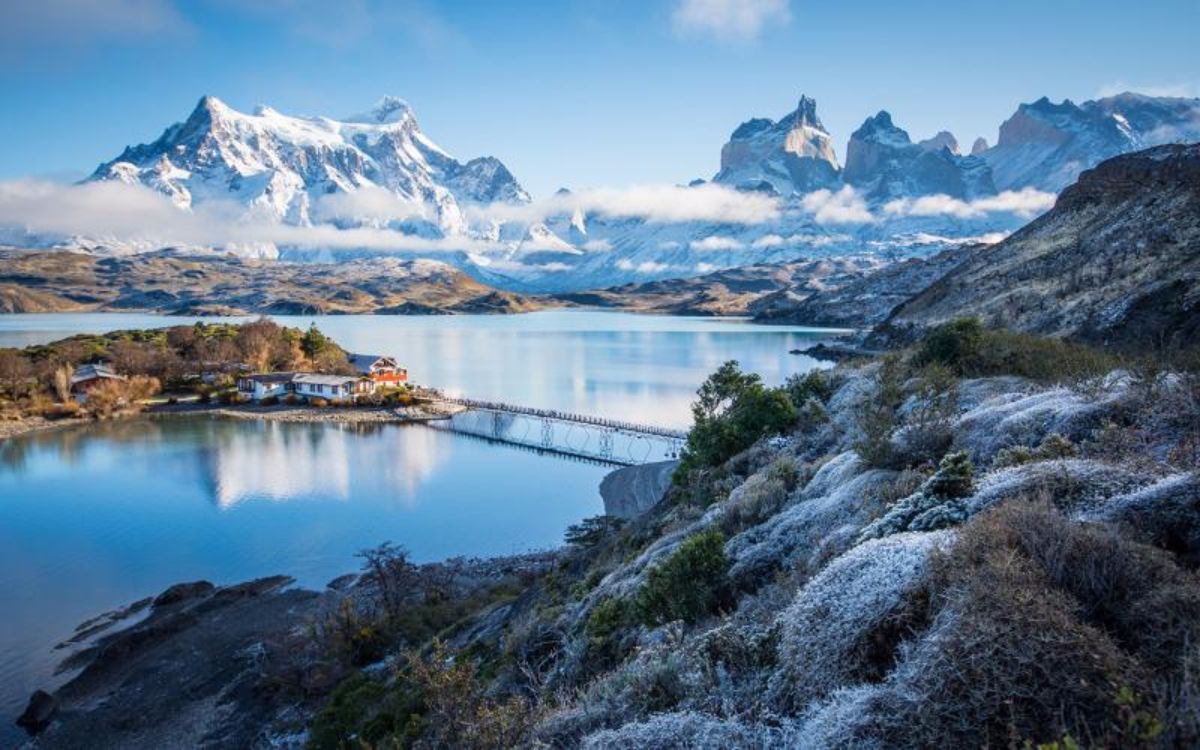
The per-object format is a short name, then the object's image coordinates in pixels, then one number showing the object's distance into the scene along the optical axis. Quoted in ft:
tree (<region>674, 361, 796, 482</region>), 73.56
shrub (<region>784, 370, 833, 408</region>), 81.10
